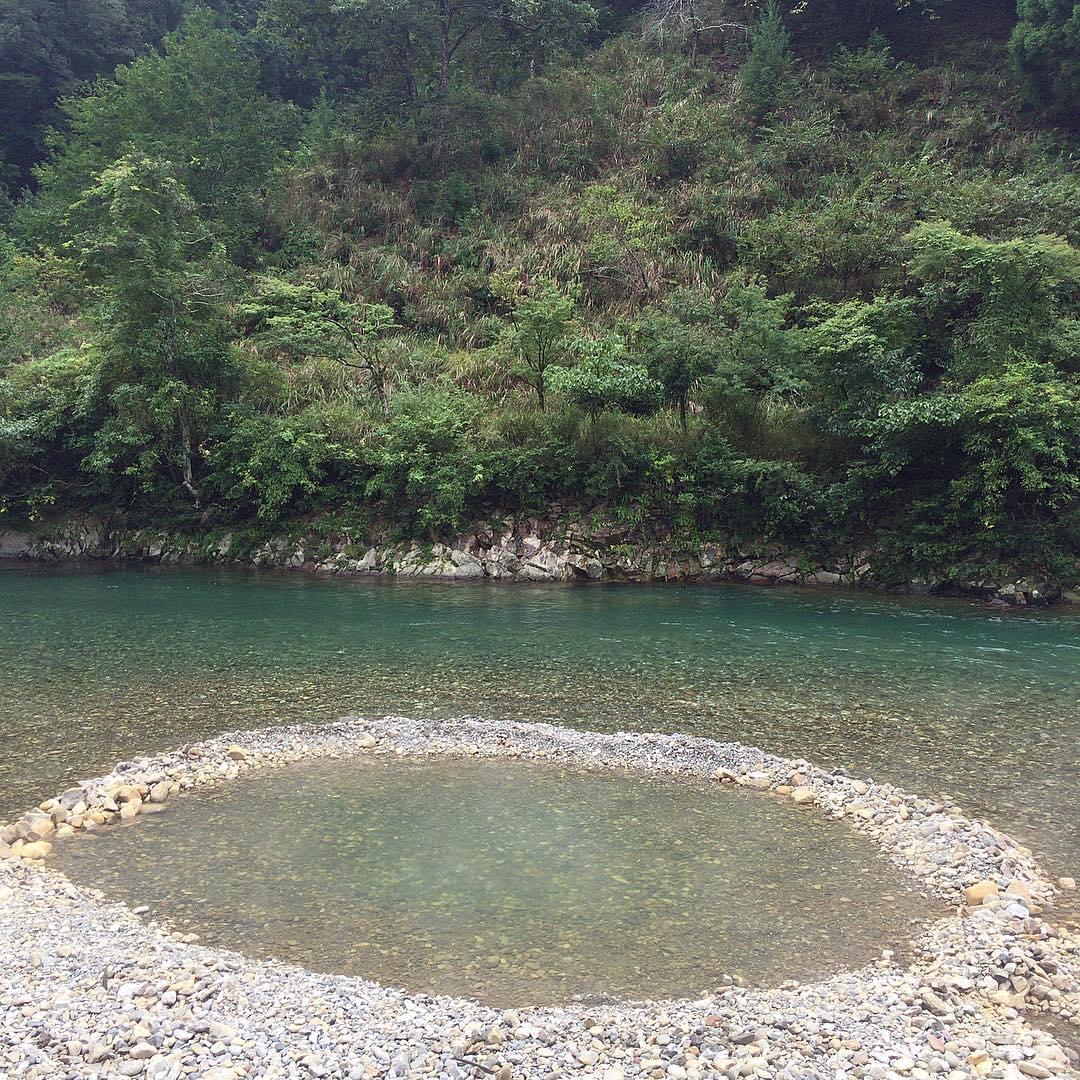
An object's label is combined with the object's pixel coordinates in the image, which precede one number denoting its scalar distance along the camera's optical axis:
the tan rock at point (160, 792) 8.84
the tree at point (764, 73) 36.97
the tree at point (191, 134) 35.09
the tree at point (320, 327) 25.42
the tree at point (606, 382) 22.86
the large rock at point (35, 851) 7.52
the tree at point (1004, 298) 19.83
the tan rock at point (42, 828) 7.85
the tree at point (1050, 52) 30.27
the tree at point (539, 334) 24.22
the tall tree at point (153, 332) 23.73
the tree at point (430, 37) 36.66
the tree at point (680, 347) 22.61
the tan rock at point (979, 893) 6.62
